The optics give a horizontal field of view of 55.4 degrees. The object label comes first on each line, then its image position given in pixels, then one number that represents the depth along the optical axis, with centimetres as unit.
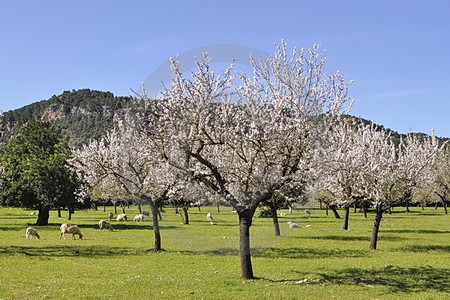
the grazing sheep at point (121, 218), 6423
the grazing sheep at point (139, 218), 6606
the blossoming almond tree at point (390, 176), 3048
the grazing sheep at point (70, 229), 3744
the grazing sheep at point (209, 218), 6697
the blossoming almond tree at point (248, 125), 1781
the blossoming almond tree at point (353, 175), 3109
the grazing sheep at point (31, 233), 3669
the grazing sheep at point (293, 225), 5374
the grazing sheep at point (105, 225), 4708
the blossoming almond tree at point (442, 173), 8621
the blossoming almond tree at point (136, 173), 2827
